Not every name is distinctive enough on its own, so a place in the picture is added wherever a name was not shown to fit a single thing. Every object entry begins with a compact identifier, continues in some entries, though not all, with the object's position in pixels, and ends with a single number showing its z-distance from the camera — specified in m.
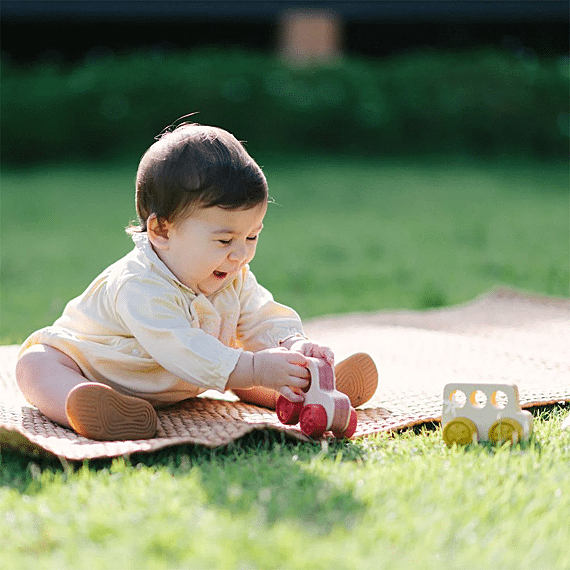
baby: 2.41
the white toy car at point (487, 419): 2.23
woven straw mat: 2.27
